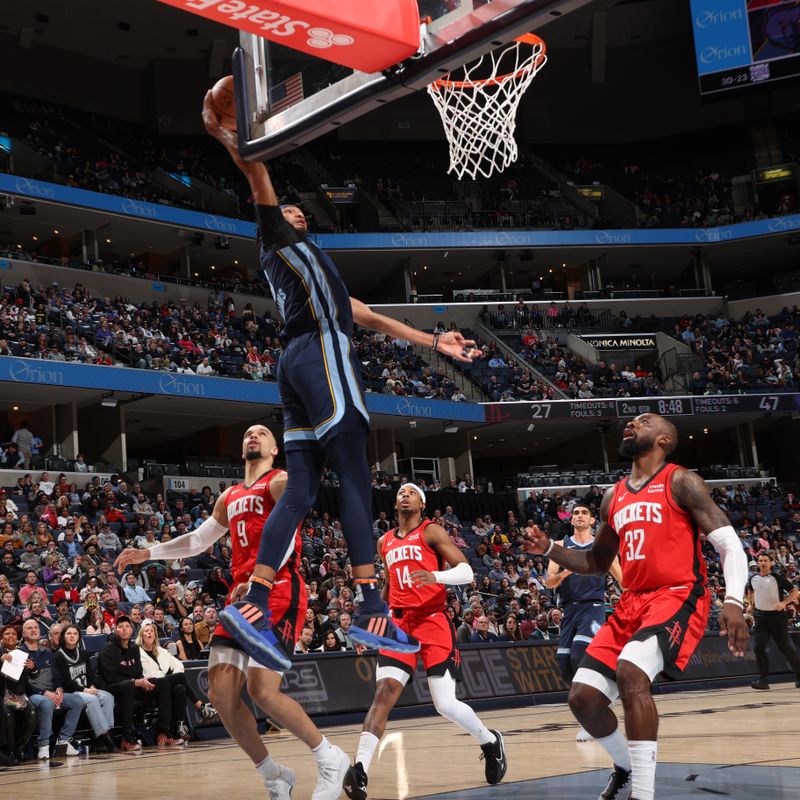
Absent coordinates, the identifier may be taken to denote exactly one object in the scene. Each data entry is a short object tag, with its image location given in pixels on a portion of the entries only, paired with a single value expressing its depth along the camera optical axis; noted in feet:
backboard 15.75
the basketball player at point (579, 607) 34.78
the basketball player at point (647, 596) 17.31
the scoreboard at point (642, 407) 117.50
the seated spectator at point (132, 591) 56.85
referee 49.70
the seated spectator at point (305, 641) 49.09
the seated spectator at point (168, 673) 40.88
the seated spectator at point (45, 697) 37.22
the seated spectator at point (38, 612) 43.45
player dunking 16.05
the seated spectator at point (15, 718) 35.83
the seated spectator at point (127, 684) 39.50
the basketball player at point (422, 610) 24.99
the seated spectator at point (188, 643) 45.21
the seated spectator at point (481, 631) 56.85
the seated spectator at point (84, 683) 38.63
